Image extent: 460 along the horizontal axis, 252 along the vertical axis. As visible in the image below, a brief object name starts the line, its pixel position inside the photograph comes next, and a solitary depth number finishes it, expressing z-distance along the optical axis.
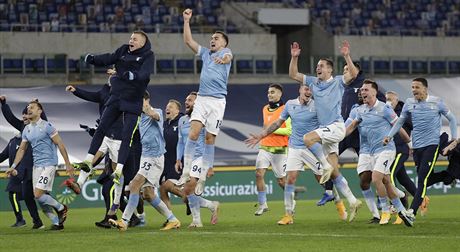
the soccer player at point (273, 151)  22.31
